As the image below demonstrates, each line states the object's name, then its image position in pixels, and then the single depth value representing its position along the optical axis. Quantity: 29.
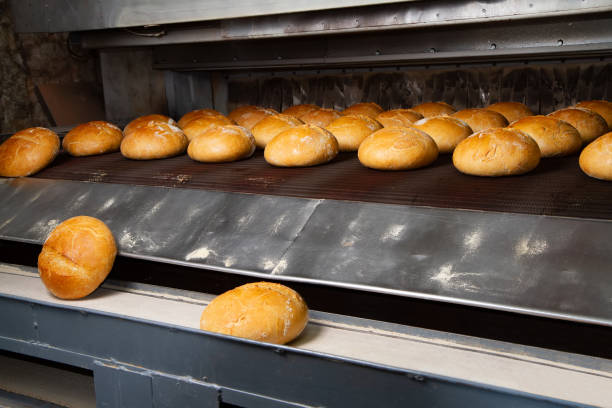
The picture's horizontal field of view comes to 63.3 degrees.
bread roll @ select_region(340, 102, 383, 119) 2.88
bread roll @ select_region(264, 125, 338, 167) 2.13
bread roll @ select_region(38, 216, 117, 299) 1.59
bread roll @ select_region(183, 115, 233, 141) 2.69
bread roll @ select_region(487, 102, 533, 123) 2.64
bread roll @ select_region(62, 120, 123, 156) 2.60
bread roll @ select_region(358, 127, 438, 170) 1.98
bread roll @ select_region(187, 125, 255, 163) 2.29
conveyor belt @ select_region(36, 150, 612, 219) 1.55
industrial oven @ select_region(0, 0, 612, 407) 1.15
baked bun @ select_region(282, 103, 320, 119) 3.07
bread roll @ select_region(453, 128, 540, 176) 1.80
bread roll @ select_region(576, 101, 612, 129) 2.42
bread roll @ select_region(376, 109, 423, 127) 2.60
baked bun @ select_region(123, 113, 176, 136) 2.79
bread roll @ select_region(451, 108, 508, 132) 2.44
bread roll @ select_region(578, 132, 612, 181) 1.66
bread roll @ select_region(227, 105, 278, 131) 2.97
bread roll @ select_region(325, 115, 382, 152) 2.40
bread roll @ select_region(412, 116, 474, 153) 2.24
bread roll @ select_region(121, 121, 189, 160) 2.42
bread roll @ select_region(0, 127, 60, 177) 2.35
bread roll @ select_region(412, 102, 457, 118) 2.80
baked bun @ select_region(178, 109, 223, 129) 2.99
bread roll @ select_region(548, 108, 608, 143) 2.25
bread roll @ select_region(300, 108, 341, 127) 2.78
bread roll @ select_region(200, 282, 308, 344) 1.28
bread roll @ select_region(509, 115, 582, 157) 2.06
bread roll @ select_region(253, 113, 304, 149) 2.56
